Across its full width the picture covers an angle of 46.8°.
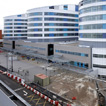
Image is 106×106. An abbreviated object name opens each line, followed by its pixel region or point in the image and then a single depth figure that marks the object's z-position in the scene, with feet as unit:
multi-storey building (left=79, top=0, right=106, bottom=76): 130.72
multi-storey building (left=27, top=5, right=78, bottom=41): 226.17
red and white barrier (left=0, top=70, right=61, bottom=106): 77.28
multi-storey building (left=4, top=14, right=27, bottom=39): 327.06
